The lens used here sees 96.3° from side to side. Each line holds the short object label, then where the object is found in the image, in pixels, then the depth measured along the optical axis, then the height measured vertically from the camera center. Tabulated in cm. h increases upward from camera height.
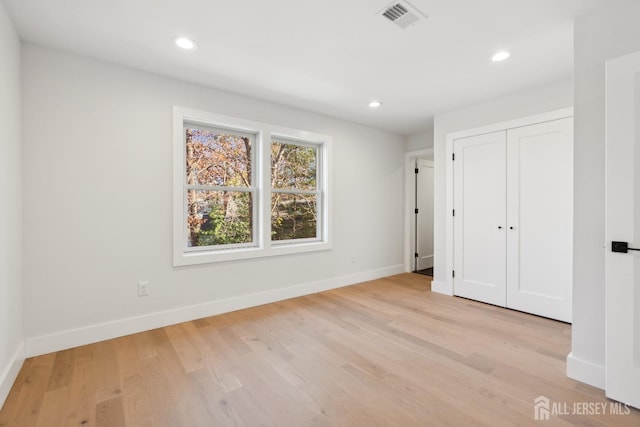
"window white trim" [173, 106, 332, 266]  292 +25
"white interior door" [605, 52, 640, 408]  164 -8
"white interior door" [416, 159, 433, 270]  546 +0
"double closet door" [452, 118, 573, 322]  297 -7
